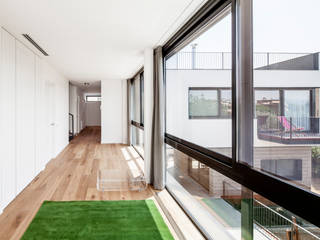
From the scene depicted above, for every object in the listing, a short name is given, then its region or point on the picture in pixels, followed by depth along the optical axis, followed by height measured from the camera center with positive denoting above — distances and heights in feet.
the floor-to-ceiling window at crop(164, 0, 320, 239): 4.33 +0.01
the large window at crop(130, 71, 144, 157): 23.85 +0.83
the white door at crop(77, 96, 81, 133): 41.53 +0.85
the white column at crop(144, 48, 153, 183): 14.25 +1.23
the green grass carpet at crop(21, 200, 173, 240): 8.30 -3.81
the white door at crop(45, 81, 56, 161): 19.94 +0.09
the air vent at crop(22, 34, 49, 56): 12.03 +4.05
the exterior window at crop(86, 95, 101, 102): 56.75 +4.82
